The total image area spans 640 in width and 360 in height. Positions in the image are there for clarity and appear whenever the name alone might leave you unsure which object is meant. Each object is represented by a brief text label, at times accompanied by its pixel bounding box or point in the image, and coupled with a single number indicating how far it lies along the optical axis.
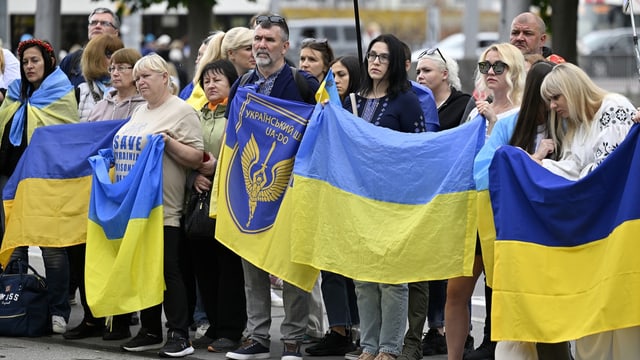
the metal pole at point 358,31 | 16.72
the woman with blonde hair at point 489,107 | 15.09
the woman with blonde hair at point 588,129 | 13.56
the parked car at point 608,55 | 65.44
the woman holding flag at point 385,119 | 15.86
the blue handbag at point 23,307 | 18.50
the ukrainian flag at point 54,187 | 18.32
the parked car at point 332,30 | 96.60
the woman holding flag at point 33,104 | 19.34
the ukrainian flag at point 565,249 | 13.20
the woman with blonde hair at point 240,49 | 18.84
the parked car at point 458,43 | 88.56
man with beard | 16.84
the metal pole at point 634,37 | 14.01
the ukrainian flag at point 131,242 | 17.07
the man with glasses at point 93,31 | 21.33
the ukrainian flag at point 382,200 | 14.92
